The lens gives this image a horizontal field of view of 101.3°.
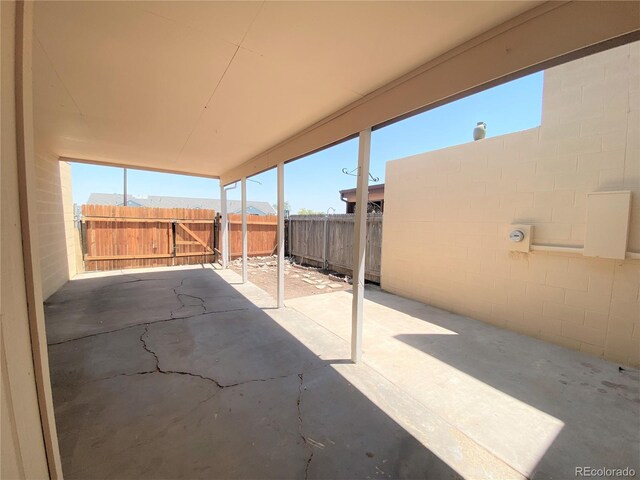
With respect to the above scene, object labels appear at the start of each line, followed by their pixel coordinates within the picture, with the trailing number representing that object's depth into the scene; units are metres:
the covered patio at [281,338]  0.91
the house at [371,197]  8.52
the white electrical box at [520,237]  3.40
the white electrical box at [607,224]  2.68
